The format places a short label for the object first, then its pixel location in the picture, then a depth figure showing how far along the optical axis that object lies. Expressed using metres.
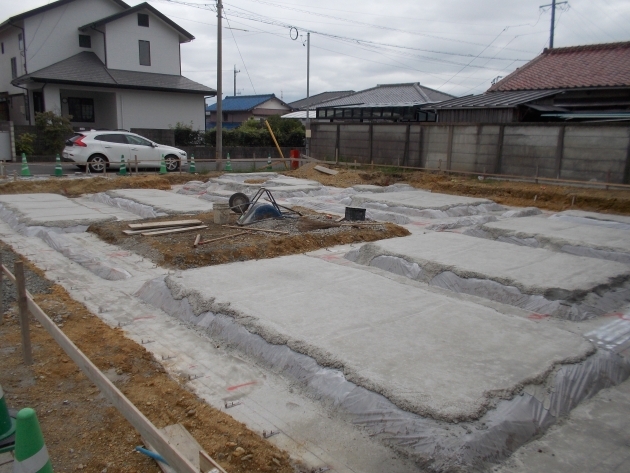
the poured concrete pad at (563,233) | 8.05
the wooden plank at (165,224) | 8.79
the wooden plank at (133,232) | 8.48
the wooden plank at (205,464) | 2.46
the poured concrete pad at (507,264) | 5.91
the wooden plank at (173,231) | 8.44
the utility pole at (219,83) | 19.83
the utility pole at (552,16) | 29.89
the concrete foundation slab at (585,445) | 3.09
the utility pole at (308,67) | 28.30
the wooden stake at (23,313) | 3.99
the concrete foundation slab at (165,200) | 10.48
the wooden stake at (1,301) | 4.76
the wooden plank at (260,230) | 8.66
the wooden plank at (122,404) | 2.31
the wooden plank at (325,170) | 18.09
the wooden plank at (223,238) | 7.87
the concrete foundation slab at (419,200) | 11.57
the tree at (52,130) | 20.69
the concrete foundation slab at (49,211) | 9.23
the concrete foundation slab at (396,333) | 3.58
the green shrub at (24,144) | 20.39
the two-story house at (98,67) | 24.03
